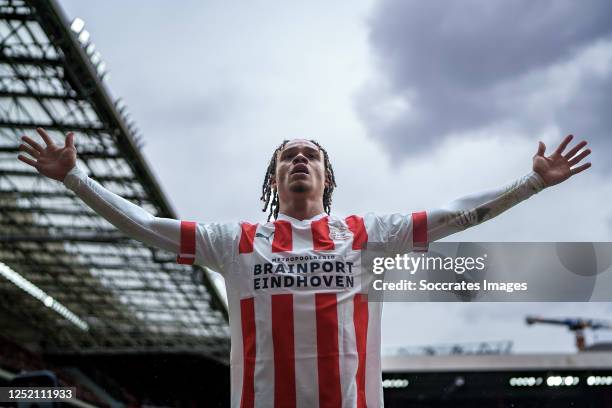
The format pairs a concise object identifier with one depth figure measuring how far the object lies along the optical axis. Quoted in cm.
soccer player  259
